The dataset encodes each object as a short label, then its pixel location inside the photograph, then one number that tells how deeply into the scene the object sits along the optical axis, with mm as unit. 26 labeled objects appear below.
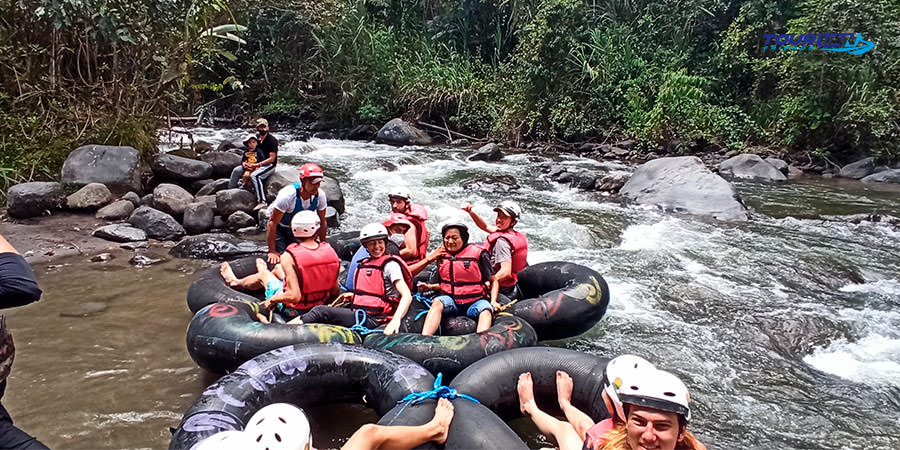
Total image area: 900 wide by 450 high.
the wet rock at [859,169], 12180
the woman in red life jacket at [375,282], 4190
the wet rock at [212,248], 6645
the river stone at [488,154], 14211
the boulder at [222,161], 9555
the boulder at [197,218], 7586
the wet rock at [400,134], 16875
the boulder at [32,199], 7273
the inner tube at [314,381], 3070
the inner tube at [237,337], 3688
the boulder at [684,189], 9336
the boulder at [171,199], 7832
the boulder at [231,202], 8008
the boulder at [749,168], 12250
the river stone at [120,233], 7007
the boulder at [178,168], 8953
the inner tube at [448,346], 3699
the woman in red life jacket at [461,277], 4484
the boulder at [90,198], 7664
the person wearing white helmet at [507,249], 4945
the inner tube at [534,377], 3285
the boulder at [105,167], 7965
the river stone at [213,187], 8820
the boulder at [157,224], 7285
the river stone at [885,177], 11625
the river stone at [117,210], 7613
